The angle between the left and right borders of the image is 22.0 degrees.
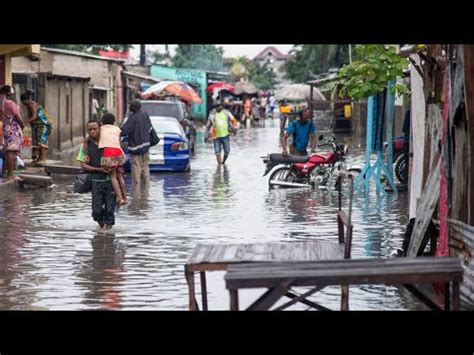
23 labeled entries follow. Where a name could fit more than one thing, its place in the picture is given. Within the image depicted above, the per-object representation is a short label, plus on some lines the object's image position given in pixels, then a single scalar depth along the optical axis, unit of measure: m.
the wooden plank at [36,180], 21.89
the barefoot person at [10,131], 22.66
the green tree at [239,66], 110.50
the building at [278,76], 163.60
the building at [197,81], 67.31
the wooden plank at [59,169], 24.72
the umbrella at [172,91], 47.00
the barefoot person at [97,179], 15.31
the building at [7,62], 28.77
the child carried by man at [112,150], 15.31
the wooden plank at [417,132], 13.09
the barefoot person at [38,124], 26.17
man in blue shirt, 24.67
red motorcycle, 22.50
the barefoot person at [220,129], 29.31
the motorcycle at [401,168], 22.08
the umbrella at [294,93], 48.59
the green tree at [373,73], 17.48
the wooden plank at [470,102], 9.48
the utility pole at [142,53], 76.88
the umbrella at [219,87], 70.62
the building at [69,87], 32.12
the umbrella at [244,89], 73.44
